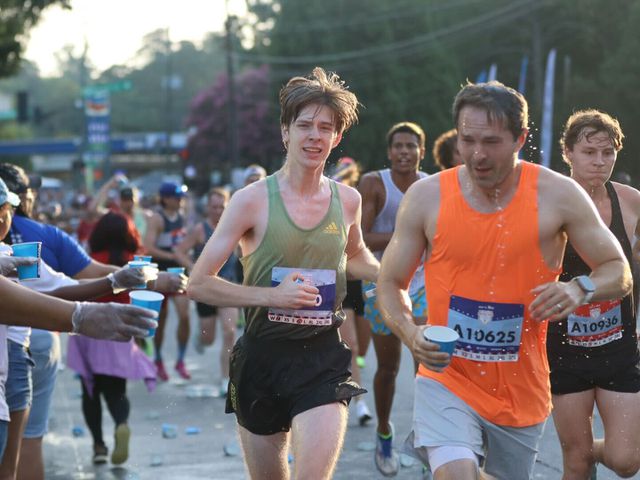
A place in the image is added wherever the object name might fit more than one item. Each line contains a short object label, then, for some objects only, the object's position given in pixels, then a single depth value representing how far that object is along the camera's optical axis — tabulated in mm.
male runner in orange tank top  4406
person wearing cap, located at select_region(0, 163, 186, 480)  6223
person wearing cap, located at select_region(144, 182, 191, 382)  12758
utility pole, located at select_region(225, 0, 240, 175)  41219
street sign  34350
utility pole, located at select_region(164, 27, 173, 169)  70438
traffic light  48562
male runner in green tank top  4918
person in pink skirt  8617
